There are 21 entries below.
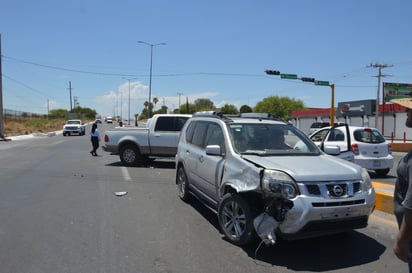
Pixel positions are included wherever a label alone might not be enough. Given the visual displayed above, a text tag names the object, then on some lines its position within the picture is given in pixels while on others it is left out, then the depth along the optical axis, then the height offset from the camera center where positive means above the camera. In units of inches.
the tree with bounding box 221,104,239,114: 4545.8 +117.6
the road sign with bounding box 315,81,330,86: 1342.3 +121.6
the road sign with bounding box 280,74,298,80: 1290.6 +137.9
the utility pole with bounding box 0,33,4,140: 1382.9 +2.4
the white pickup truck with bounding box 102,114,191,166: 548.4 -34.7
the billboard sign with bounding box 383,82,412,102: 1912.8 +149.9
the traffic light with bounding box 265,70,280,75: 1244.5 +144.6
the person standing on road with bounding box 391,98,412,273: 100.2 -22.6
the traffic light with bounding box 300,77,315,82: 1302.9 +129.7
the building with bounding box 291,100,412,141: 1909.4 +14.6
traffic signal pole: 1246.9 +129.7
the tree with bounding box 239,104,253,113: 3865.2 +90.8
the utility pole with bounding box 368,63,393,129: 2346.7 +312.0
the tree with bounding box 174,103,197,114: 4923.2 +110.3
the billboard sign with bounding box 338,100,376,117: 2164.1 +62.9
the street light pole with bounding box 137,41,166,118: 1998.8 +192.3
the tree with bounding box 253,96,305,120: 4089.6 +130.5
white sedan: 456.1 -32.0
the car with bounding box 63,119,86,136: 1649.9 -60.7
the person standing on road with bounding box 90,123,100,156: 721.0 -44.5
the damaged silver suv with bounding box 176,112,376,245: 185.3 -34.5
